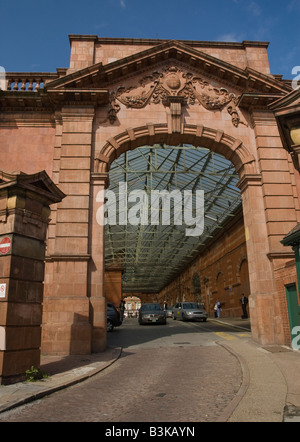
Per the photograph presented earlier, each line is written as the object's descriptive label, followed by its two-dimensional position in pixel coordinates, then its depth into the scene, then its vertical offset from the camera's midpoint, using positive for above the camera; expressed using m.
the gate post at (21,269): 6.87 +0.90
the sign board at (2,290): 6.95 +0.44
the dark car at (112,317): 18.66 -0.33
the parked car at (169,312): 35.68 -0.24
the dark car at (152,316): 23.30 -0.39
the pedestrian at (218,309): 29.80 -0.01
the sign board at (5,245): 7.18 +1.37
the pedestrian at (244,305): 24.55 +0.23
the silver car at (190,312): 25.92 -0.19
